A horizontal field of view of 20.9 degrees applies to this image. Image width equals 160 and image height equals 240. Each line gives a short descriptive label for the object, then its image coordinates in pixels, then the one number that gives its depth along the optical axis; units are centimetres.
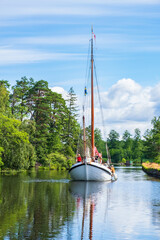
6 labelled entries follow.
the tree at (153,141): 10998
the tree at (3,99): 5822
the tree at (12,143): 5319
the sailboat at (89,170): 4122
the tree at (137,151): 18538
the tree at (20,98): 8331
